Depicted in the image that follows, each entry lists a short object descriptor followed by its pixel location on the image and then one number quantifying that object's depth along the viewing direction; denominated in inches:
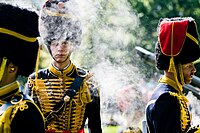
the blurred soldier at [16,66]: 204.5
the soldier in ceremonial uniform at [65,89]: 306.5
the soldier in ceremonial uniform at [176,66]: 258.1
